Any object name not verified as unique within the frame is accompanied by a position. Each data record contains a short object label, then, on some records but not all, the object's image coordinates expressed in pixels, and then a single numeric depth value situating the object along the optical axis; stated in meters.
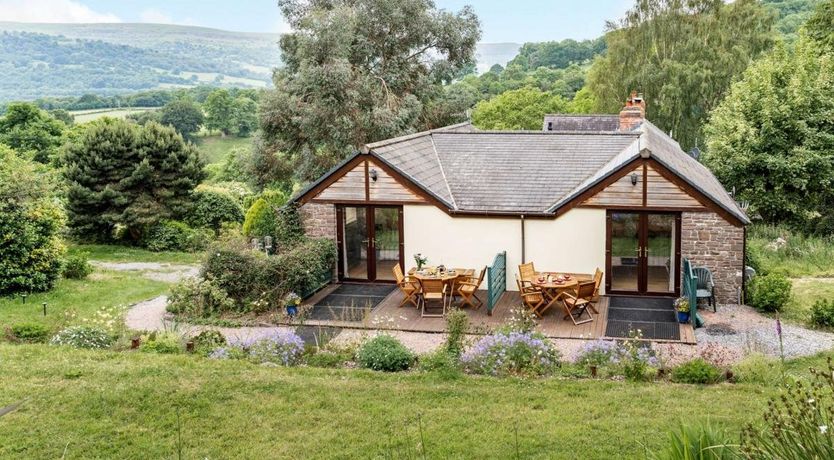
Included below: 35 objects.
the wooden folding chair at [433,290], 15.87
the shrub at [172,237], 27.19
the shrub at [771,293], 15.51
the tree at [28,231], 18.36
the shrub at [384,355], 11.03
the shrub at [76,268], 21.06
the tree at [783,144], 26.67
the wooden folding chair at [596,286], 15.56
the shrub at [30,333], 12.97
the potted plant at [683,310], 14.82
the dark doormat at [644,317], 14.40
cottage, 16.47
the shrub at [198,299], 16.07
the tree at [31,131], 43.34
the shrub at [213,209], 29.05
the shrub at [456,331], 11.44
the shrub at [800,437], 3.89
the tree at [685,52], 38.34
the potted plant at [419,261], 16.98
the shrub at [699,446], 4.39
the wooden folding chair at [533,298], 15.62
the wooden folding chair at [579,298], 15.19
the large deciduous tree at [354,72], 31.83
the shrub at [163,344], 12.05
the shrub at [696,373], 10.16
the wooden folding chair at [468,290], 16.39
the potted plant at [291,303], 16.00
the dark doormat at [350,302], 15.97
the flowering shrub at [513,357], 10.69
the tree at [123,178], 26.70
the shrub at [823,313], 14.26
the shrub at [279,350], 11.54
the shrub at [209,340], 12.24
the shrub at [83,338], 12.40
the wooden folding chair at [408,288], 16.50
